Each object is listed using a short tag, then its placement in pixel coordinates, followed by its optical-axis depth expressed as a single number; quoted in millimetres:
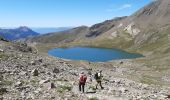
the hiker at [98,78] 13814
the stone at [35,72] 15244
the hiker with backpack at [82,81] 12399
